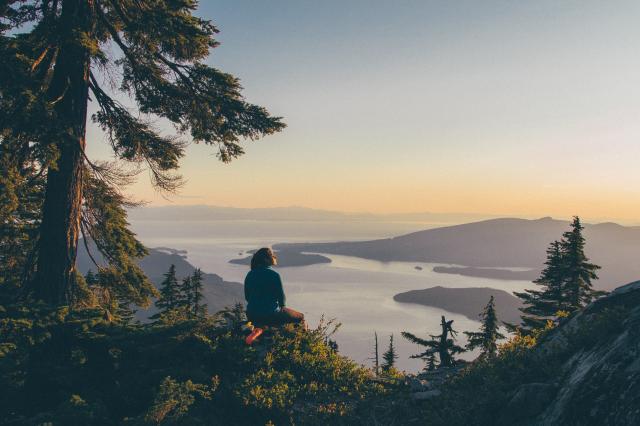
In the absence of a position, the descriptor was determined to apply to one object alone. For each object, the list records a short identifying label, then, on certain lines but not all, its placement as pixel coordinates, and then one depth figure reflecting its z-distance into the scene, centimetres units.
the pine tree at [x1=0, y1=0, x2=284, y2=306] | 712
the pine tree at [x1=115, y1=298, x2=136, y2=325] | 2108
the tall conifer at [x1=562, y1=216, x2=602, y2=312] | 1936
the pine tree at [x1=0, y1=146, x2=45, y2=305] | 696
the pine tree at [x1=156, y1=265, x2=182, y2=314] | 2645
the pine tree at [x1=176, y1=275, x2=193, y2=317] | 2725
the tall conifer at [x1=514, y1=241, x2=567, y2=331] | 1980
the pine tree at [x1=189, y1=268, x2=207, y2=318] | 2798
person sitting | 766
